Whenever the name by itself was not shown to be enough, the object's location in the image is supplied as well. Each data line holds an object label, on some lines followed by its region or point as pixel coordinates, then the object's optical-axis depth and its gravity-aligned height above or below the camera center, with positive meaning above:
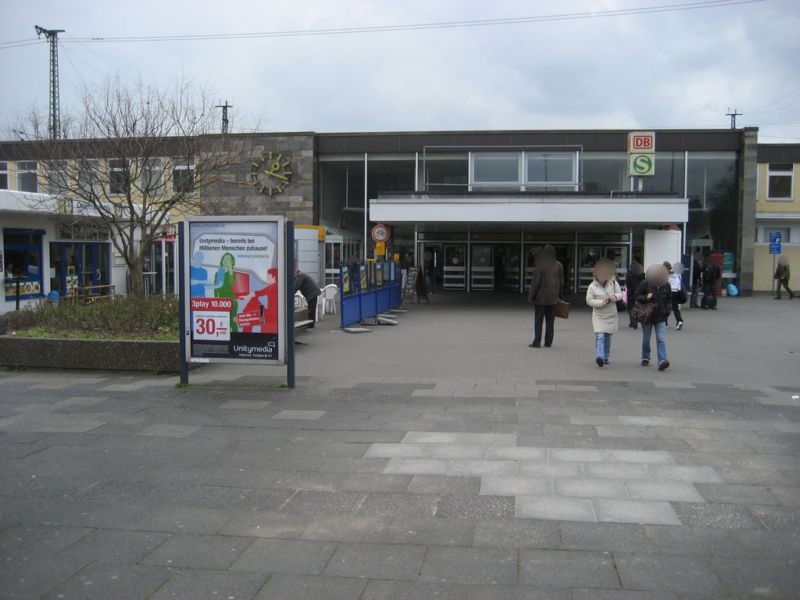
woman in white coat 11.07 -0.75
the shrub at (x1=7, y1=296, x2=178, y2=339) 11.38 -1.04
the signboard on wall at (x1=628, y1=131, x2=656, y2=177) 25.75 +3.62
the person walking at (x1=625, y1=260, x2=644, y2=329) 17.20 -0.52
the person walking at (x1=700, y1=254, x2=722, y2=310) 23.27 -0.72
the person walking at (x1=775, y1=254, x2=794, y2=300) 29.53 -0.62
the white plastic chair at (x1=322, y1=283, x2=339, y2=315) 21.05 -1.21
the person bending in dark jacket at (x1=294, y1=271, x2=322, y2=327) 15.62 -0.68
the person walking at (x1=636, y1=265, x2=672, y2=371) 10.71 -0.60
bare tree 15.55 +2.03
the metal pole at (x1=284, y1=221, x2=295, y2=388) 8.97 -0.59
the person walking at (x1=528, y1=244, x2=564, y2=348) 13.21 -0.56
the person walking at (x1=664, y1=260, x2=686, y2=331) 14.66 -0.67
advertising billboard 9.10 -0.43
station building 29.28 +2.96
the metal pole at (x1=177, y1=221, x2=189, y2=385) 9.20 -0.56
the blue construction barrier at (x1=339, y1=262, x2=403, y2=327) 16.25 -0.85
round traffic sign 23.84 +0.73
